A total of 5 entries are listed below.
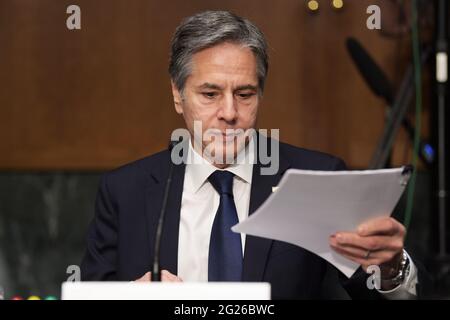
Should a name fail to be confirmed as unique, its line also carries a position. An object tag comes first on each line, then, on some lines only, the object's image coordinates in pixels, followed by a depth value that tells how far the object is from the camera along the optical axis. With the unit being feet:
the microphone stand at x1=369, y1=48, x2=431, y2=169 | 22.53
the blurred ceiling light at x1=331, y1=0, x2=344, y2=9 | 25.76
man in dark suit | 14.38
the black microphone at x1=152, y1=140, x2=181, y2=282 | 11.75
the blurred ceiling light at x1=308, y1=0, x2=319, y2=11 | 26.08
